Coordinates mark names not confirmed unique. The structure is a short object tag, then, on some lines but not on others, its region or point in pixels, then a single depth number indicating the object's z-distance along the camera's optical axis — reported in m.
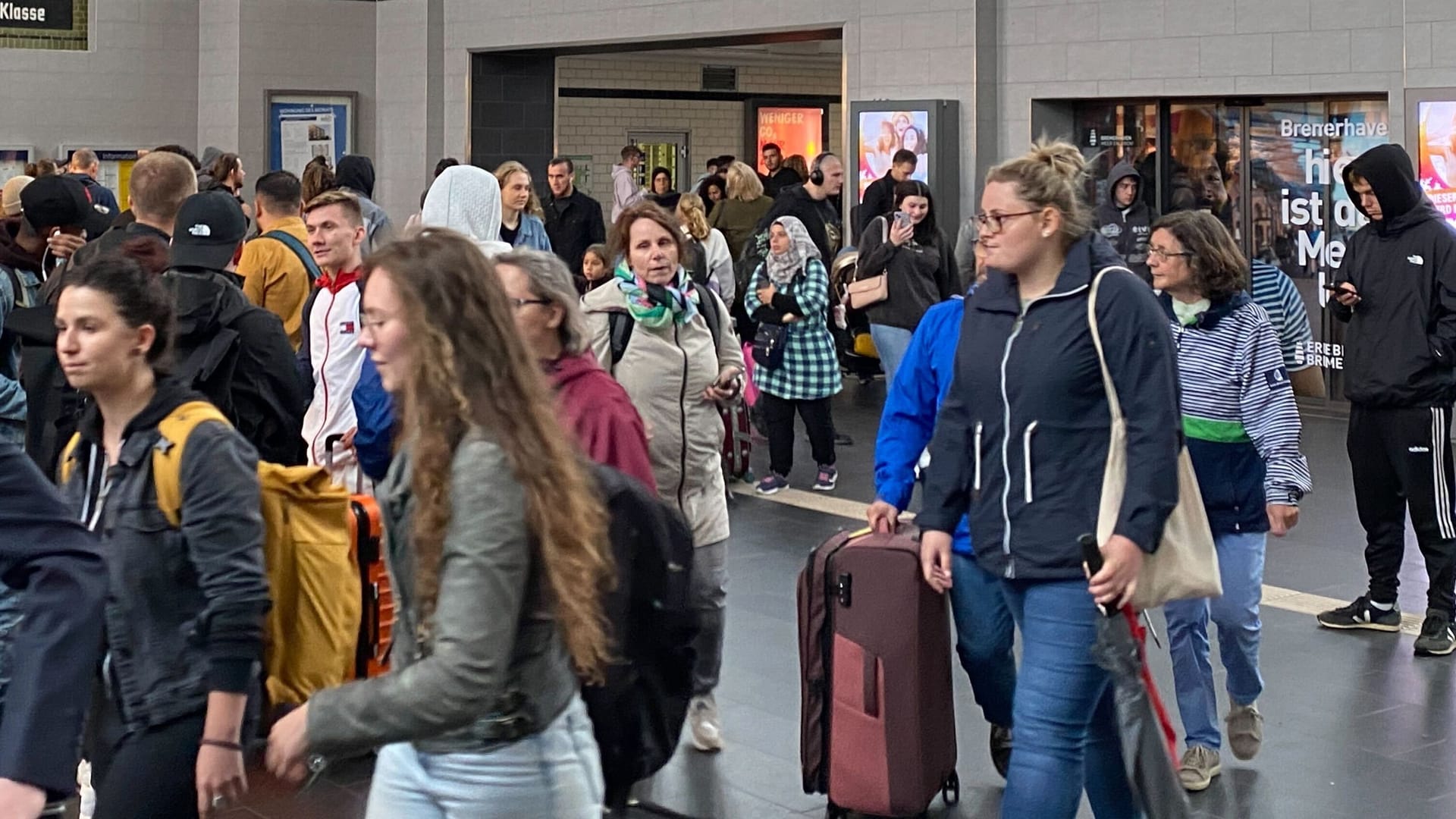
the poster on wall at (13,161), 20.27
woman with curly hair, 2.77
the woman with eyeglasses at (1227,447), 5.72
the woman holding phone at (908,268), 11.09
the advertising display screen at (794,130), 26.72
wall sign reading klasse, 20.61
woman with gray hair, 4.38
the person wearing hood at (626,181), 20.50
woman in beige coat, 5.79
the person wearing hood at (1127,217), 14.29
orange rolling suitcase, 5.73
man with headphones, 14.82
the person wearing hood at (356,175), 11.28
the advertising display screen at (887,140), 16.33
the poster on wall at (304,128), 21.92
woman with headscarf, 11.09
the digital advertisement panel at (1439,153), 13.06
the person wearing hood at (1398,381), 7.49
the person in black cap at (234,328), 5.23
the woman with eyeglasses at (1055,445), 4.21
